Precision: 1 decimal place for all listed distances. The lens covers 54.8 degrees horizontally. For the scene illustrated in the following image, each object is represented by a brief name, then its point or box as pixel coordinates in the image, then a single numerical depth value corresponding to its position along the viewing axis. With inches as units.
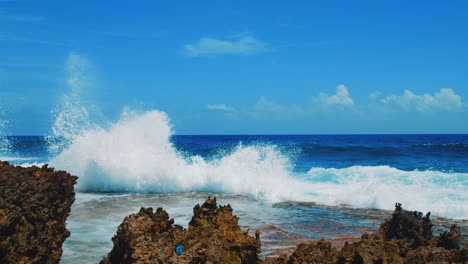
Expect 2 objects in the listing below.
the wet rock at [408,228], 155.2
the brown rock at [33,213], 163.6
